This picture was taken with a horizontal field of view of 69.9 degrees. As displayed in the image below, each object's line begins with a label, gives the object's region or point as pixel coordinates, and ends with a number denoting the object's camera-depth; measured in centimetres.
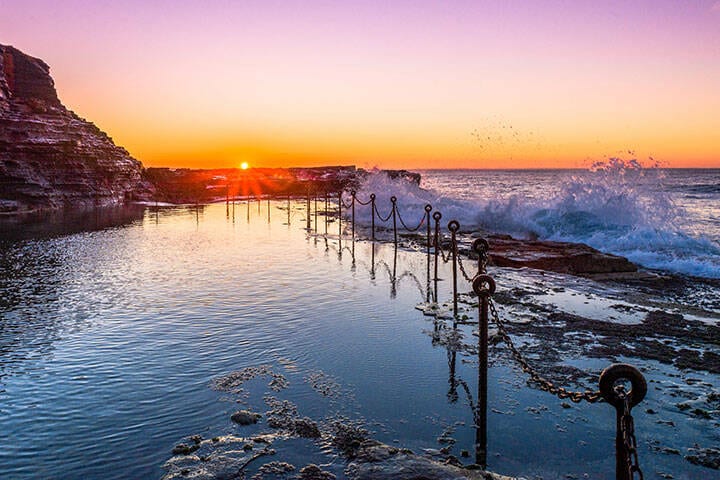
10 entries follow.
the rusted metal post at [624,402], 262
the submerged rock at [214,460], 376
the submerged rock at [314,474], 371
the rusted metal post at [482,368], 420
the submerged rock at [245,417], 456
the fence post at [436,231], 1008
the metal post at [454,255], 816
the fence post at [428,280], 942
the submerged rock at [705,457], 401
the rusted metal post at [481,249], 560
